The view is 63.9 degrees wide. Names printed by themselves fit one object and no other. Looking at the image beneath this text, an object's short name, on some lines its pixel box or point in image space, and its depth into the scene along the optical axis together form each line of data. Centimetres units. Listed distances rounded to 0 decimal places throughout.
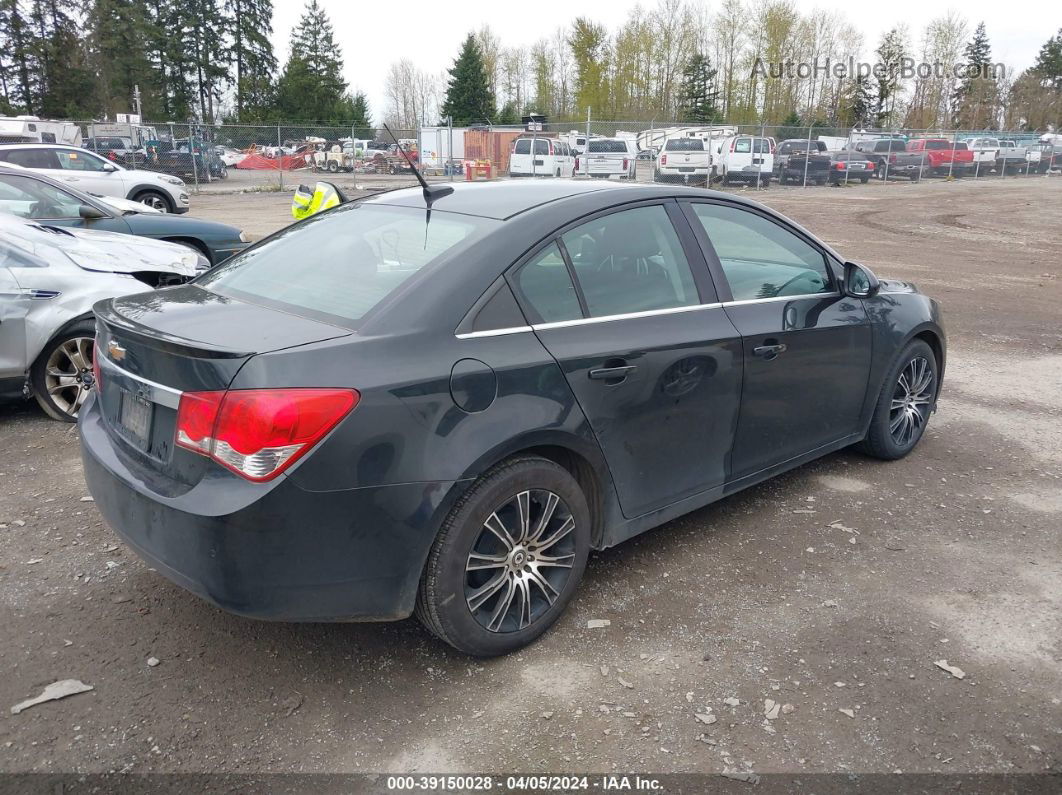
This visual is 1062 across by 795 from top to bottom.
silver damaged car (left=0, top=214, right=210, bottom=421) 536
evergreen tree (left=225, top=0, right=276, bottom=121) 7225
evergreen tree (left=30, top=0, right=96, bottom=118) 5556
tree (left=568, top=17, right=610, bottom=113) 8119
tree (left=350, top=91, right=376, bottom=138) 7523
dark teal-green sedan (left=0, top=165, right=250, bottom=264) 849
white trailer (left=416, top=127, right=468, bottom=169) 3678
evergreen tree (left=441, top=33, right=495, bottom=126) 7175
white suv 1673
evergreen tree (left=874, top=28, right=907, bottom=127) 7250
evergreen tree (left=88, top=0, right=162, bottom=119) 5897
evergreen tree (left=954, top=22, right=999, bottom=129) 6975
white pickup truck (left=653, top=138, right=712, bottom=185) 2948
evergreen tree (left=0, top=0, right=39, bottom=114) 5662
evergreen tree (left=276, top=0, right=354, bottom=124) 7338
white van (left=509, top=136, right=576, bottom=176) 2909
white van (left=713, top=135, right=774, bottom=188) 3098
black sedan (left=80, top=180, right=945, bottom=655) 253
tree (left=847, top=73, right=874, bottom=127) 7319
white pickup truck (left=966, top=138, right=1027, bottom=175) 4181
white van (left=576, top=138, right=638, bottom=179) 2898
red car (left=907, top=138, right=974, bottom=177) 3912
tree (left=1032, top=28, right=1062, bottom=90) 8556
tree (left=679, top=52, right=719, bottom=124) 7569
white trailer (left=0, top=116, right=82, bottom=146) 2992
